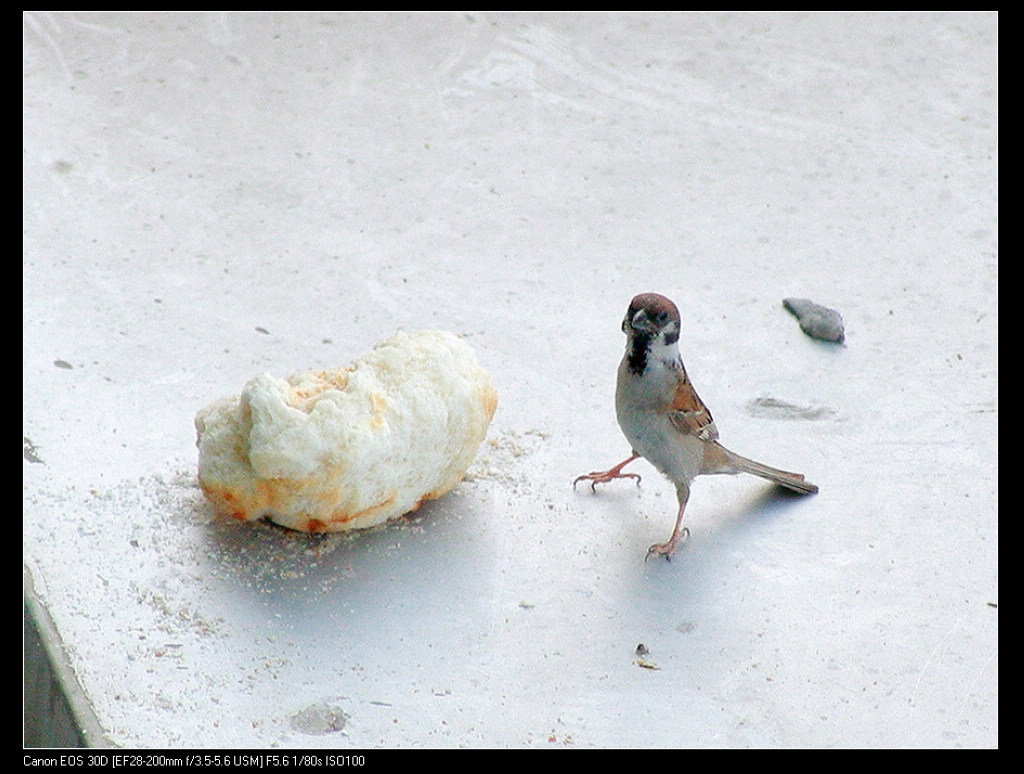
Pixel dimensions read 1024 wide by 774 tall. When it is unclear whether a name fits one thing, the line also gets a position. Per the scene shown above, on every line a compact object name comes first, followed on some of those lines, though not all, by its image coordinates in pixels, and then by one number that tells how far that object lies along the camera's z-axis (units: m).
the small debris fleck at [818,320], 8.31
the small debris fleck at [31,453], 6.88
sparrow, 6.68
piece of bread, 6.15
